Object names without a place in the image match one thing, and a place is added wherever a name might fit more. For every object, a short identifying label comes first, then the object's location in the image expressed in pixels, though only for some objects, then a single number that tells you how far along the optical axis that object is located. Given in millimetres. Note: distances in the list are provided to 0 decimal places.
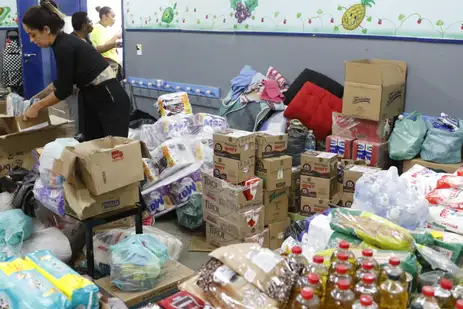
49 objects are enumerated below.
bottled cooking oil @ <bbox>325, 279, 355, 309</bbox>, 1338
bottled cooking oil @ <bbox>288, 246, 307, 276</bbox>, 1531
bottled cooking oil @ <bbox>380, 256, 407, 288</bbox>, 1417
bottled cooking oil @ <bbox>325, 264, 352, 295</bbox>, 1407
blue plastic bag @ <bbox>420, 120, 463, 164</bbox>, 3482
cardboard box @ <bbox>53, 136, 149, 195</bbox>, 2521
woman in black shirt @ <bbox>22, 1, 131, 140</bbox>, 3178
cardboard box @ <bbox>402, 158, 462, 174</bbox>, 3447
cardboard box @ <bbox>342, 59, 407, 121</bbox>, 3590
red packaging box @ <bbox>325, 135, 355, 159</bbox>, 3840
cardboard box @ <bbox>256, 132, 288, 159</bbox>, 3400
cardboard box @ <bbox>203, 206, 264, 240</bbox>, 3262
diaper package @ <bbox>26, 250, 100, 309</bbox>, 1839
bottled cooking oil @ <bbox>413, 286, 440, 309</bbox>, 1340
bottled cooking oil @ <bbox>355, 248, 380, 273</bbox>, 1496
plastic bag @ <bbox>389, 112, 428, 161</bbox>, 3607
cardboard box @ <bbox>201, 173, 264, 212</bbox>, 3248
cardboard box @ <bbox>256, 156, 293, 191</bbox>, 3391
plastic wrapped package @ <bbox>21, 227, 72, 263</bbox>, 2857
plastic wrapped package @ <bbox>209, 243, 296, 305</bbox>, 1461
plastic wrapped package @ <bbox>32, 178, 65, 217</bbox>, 2768
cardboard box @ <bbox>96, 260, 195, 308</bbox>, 2424
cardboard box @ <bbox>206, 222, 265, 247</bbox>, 3332
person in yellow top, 6195
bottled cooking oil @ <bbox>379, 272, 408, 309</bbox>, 1378
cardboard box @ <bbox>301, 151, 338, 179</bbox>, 3482
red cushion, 4109
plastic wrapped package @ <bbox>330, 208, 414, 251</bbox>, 1733
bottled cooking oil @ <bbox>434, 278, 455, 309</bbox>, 1380
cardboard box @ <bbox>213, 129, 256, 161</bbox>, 3277
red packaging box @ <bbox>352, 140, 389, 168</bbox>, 3715
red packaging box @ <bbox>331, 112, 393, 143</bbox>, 3734
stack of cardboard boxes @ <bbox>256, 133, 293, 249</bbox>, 3402
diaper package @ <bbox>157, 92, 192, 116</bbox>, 4730
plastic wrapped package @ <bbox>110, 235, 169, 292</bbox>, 2449
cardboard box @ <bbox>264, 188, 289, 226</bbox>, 3455
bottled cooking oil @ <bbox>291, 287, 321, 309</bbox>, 1328
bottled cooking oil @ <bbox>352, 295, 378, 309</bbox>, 1266
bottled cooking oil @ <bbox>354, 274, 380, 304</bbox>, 1365
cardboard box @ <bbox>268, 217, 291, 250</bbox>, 3496
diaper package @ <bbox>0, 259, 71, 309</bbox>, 1755
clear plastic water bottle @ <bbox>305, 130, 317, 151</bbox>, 4043
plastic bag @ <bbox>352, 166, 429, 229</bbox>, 2115
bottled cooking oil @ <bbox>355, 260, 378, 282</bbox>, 1431
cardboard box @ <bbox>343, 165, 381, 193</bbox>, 3436
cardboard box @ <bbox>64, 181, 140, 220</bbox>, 2594
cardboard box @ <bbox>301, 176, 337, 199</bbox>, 3496
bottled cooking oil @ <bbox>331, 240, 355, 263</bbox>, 1541
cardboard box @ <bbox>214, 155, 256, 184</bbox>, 3293
